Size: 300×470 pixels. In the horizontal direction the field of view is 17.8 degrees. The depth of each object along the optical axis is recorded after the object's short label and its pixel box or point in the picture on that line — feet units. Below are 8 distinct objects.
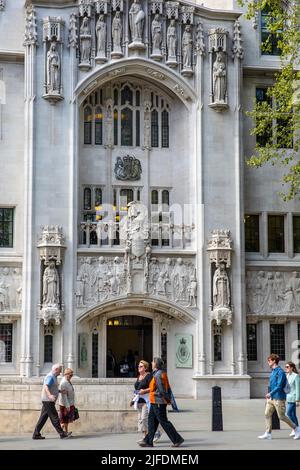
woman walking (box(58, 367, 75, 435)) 75.31
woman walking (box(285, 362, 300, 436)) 77.56
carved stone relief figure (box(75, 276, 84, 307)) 124.57
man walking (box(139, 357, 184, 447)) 66.44
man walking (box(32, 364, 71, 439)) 72.74
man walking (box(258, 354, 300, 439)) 73.46
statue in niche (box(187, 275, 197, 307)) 127.54
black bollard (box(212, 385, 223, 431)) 81.66
